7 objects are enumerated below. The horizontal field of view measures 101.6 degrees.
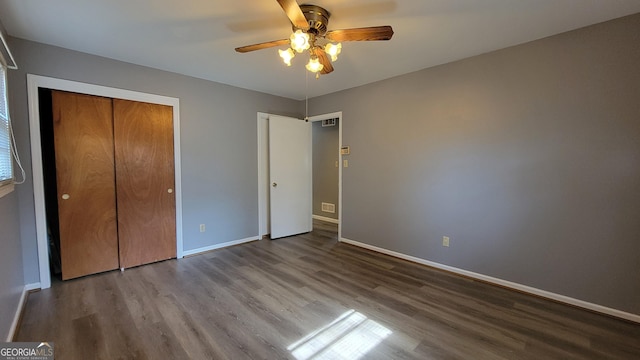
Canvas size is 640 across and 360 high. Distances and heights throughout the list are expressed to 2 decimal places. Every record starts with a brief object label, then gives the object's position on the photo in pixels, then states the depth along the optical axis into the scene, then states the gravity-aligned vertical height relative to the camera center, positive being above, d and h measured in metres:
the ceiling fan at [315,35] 1.67 +0.91
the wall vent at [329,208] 5.63 -0.95
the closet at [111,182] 2.70 -0.20
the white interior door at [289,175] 4.30 -0.19
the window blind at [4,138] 1.90 +0.20
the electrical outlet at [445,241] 3.05 -0.90
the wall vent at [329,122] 5.24 +0.85
